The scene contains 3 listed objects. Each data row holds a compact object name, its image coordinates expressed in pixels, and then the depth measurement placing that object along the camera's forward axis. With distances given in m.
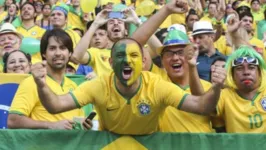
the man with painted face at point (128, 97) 4.95
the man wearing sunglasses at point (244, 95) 5.55
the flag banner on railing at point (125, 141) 5.18
